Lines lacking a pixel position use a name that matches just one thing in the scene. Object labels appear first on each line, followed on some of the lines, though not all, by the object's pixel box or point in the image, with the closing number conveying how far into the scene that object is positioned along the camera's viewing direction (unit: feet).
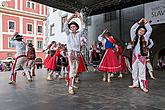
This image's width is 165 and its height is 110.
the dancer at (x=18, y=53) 20.67
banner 33.22
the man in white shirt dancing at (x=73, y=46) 15.51
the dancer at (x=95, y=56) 29.07
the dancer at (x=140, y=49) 16.31
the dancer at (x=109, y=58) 20.42
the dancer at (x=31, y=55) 26.66
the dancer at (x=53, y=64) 23.98
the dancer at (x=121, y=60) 26.12
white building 63.19
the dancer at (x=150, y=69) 24.32
